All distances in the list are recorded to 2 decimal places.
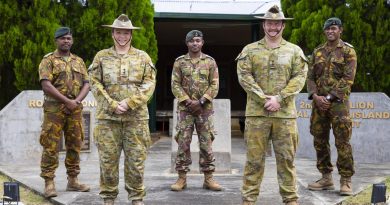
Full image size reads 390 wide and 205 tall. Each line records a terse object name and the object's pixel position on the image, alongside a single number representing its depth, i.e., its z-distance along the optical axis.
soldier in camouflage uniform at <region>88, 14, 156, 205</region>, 5.18
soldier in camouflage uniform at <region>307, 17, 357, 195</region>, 6.11
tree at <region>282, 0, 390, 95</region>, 9.66
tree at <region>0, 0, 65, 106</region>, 9.48
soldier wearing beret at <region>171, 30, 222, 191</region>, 6.42
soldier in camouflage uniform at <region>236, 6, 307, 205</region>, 5.13
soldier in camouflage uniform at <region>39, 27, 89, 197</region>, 6.09
